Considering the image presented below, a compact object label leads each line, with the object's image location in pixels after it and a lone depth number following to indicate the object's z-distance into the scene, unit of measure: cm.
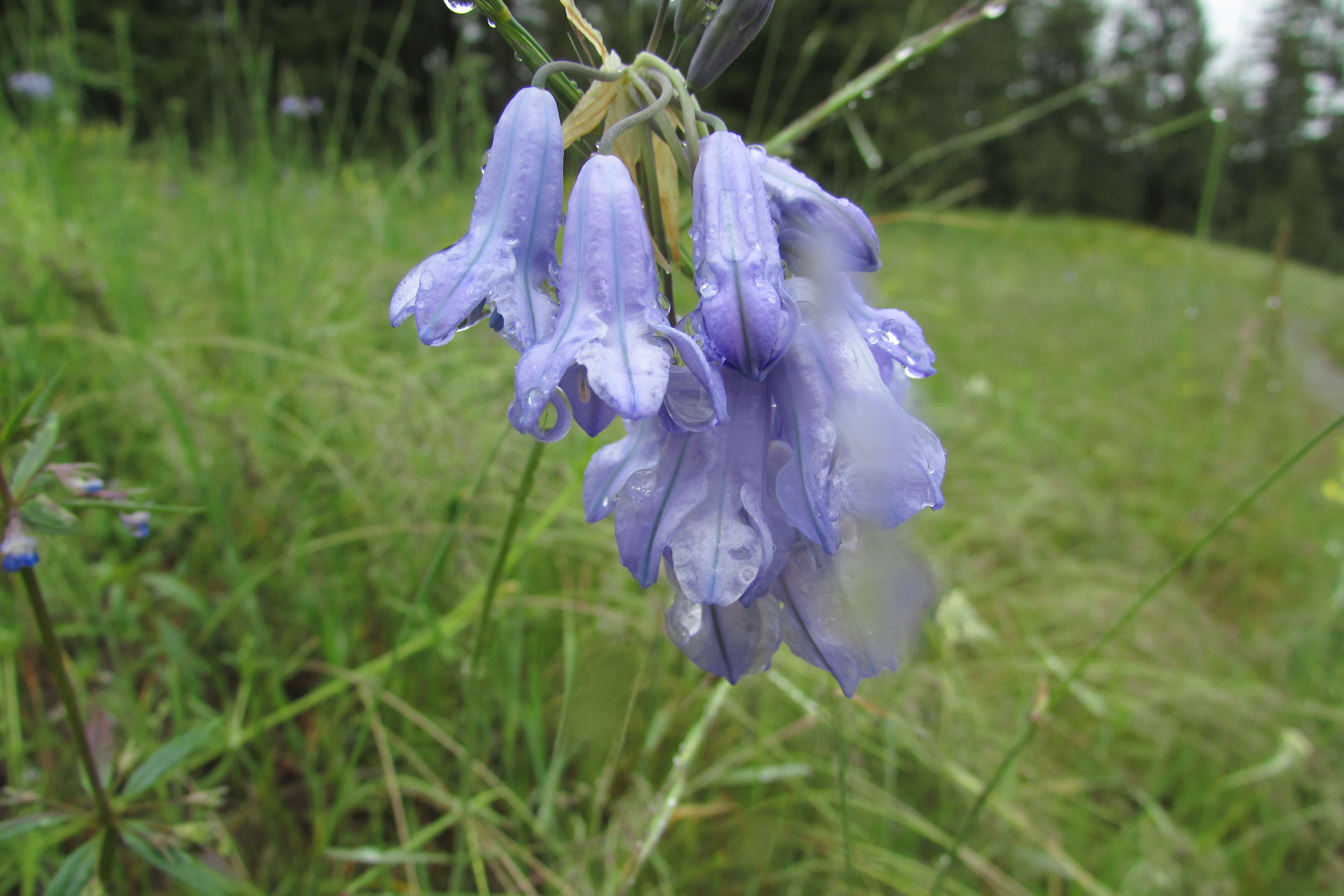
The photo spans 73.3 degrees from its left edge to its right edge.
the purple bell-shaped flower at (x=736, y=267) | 7
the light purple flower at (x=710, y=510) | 7
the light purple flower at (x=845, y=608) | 8
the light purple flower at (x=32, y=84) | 46
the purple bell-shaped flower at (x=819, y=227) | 8
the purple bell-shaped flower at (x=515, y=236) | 8
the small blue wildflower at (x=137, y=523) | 12
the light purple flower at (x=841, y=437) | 8
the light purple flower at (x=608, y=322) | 7
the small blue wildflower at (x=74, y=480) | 11
